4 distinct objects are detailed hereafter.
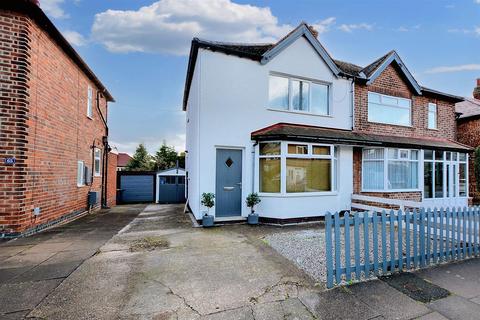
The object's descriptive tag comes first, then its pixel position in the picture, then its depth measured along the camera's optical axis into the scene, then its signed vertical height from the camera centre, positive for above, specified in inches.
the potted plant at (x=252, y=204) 325.1 -48.5
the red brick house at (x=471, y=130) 563.1 +103.3
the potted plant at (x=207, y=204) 306.2 -47.3
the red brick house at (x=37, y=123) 239.6 +54.1
